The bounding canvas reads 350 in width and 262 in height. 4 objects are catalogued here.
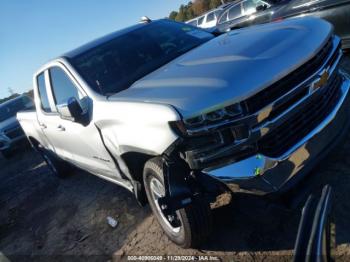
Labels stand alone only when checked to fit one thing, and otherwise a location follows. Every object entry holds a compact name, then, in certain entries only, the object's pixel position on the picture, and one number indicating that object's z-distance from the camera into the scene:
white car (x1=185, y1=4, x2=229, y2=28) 17.73
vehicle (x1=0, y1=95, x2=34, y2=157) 10.95
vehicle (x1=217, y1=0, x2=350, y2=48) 5.42
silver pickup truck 2.18
